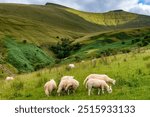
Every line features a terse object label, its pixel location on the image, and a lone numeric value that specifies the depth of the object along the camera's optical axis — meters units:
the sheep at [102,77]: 21.45
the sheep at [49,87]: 21.41
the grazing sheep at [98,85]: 20.22
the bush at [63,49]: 173.82
